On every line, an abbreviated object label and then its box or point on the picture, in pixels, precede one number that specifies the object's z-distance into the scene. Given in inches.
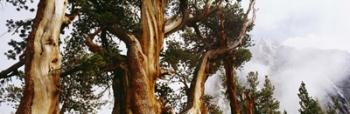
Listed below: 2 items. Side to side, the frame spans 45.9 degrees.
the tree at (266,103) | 1342.3
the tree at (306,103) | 1791.3
